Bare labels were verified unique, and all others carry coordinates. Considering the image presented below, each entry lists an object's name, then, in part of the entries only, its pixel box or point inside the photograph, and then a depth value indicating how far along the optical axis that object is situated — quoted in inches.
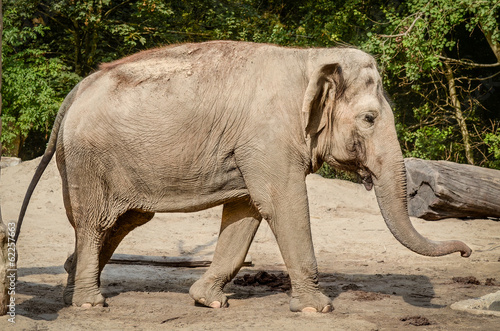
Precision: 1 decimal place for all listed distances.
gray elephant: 427.5
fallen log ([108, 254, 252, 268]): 604.4
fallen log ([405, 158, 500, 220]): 800.9
